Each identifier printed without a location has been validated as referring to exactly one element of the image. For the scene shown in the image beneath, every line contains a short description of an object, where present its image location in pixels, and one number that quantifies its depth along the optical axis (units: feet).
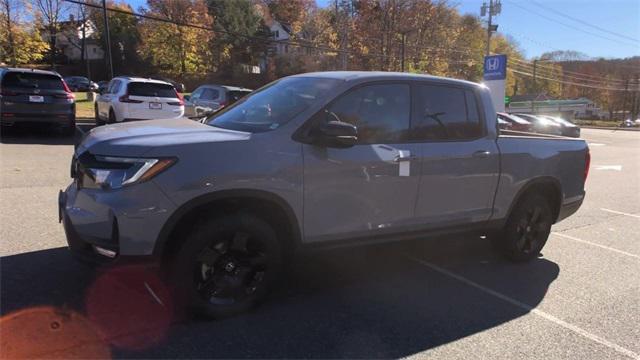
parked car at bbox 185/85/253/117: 56.75
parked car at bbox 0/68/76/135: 41.34
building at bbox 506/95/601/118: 276.21
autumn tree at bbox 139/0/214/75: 192.75
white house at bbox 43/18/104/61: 226.58
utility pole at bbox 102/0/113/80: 78.33
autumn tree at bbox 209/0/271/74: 215.51
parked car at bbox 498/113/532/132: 70.39
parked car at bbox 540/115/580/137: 76.95
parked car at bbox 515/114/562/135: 76.41
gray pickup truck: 11.46
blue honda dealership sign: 90.07
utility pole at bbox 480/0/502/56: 165.27
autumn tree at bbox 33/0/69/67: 188.07
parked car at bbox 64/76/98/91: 176.10
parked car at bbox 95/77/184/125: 48.08
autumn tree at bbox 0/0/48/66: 127.95
